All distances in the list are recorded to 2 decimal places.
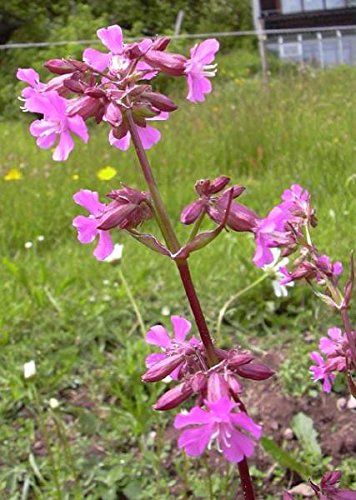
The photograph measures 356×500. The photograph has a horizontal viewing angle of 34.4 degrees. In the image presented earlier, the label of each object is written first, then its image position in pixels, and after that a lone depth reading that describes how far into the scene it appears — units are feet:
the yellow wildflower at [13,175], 3.91
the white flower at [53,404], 0.97
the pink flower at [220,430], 0.40
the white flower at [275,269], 1.11
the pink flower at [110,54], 0.47
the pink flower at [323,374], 0.61
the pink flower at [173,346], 0.47
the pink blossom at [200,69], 0.49
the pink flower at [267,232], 0.48
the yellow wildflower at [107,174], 3.59
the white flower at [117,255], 1.29
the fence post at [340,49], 14.04
